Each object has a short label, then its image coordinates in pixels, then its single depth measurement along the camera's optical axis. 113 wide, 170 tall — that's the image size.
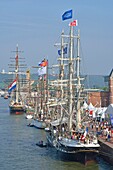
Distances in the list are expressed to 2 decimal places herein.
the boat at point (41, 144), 57.00
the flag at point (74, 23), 51.89
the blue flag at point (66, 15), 52.13
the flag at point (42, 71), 75.38
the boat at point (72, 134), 44.00
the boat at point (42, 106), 78.62
